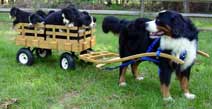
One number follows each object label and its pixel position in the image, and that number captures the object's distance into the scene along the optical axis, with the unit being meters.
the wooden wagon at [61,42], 3.46
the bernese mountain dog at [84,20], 3.38
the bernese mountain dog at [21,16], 3.65
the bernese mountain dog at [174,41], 2.54
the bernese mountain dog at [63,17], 3.36
